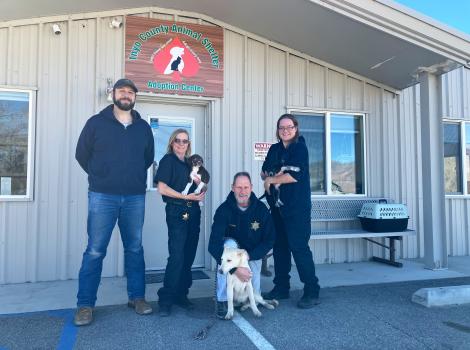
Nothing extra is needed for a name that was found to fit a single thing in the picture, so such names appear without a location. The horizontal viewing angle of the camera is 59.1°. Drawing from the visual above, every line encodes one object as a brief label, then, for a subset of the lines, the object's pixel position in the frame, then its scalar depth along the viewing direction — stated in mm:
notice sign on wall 6301
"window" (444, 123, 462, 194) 7645
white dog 3719
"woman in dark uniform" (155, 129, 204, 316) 3957
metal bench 6293
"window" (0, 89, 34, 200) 5352
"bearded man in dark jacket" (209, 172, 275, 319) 3953
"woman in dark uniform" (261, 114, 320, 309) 4242
